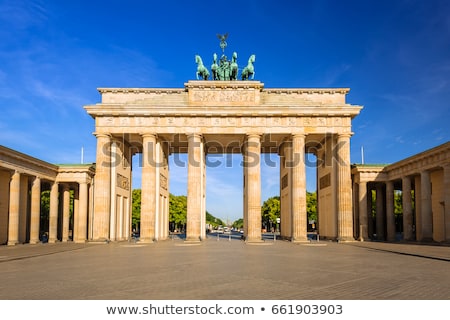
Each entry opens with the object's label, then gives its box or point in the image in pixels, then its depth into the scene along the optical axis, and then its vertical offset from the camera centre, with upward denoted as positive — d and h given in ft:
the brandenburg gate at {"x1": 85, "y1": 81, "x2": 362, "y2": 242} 144.15 +23.74
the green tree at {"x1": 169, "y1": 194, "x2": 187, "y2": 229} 366.41 -8.28
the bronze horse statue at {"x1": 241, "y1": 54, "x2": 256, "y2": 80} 157.54 +47.56
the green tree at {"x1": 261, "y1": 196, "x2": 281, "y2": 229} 411.13 -11.26
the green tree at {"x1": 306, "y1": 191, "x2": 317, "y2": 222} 376.48 -4.27
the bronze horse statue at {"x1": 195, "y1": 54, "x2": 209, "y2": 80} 157.48 +47.45
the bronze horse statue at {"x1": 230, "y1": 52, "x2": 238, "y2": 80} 158.40 +47.91
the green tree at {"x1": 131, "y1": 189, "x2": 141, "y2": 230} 306.10 -4.58
